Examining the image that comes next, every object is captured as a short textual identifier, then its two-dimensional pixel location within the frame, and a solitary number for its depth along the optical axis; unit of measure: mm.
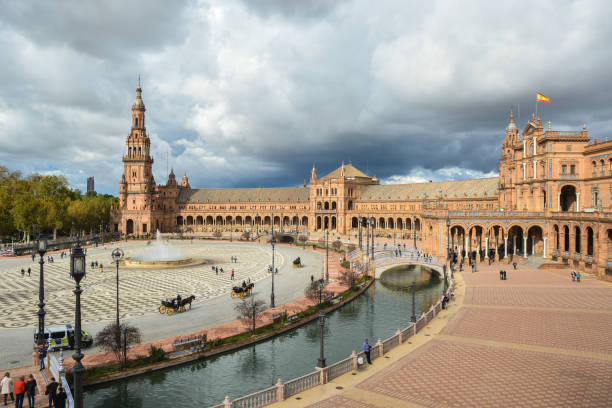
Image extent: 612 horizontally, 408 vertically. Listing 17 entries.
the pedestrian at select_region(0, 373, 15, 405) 18156
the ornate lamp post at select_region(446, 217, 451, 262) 55422
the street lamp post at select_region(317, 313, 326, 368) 21781
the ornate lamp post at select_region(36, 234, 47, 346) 21730
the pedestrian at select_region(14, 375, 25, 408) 17297
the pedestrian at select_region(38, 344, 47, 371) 22375
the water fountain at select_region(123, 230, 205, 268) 63500
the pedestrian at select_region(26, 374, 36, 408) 17812
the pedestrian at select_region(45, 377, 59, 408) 17734
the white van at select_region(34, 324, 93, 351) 26359
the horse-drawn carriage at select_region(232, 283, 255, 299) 41162
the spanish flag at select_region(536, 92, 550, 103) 59219
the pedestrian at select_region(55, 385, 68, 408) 16766
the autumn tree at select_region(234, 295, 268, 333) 30312
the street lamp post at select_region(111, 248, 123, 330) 25156
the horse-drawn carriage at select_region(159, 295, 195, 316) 35406
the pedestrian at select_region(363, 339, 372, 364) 22656
